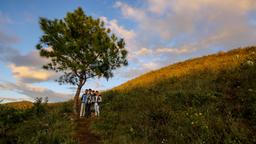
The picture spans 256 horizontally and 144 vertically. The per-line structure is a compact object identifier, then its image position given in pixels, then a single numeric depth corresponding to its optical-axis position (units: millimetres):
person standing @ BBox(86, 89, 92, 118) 9248
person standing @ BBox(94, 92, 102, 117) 8749
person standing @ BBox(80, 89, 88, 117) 9294
